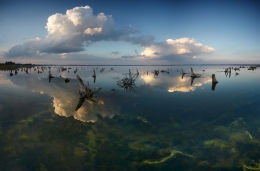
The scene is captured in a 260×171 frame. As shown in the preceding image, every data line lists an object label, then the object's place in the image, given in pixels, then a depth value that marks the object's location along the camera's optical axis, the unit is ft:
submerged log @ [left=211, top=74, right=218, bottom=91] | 113.39
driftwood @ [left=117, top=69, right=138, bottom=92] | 98.14
